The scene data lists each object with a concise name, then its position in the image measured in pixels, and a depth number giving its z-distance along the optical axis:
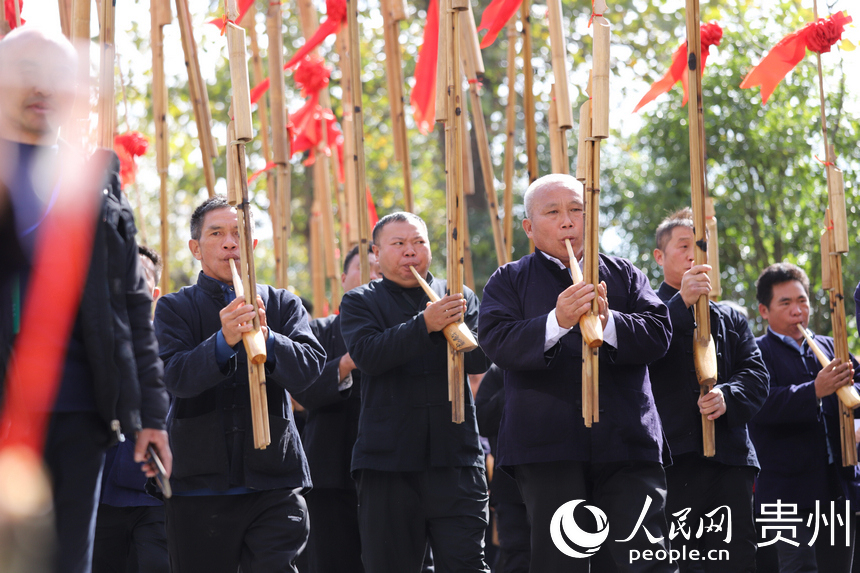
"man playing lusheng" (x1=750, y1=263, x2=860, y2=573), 8.45
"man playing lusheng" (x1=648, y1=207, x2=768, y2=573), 7.46
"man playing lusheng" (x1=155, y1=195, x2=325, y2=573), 6.24
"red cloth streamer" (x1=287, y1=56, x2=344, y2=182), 10.66
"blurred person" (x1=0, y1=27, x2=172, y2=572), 4.21
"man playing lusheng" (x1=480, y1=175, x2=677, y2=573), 5.93
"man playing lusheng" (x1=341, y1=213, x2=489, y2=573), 6.79
